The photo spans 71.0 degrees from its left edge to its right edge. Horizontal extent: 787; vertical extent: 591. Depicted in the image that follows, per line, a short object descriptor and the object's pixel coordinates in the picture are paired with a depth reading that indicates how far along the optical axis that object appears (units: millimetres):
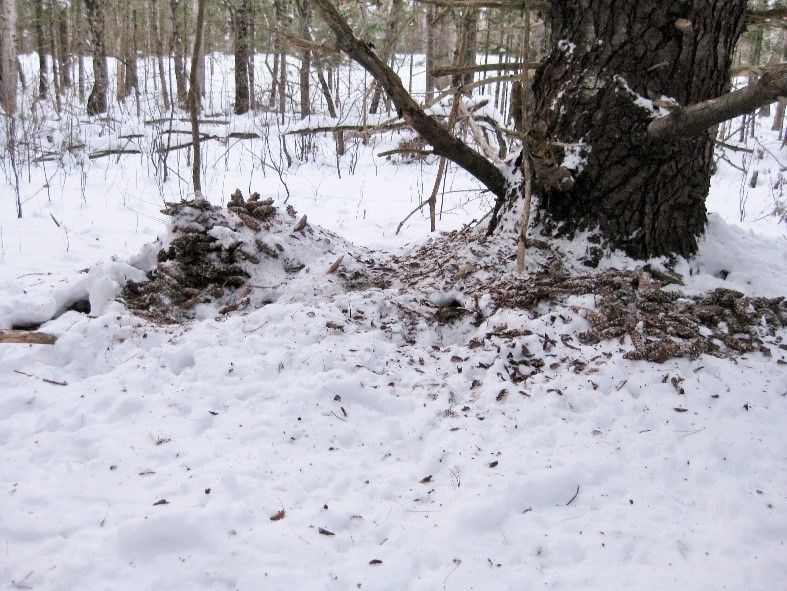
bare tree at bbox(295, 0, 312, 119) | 10798
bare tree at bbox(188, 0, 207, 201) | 4170
